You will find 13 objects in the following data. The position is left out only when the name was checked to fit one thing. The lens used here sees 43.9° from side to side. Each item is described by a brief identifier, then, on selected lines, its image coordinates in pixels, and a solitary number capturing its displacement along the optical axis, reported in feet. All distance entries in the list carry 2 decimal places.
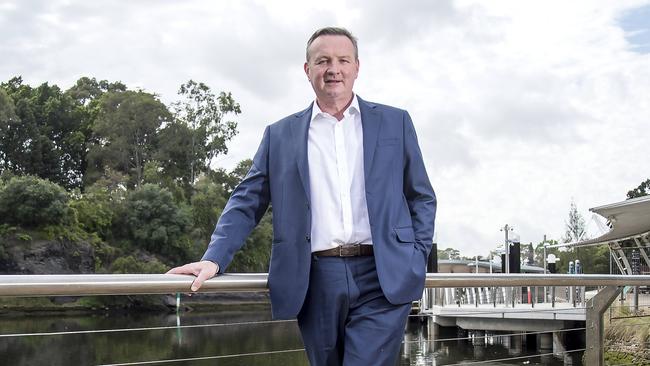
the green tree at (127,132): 148.25
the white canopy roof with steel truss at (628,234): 54.49
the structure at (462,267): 125.53
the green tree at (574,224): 188.35
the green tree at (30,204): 110.93
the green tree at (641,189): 193.36
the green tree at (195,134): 149.18
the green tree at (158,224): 122.72
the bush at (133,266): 112.78
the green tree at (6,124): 137.49
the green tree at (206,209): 132.57
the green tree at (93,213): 119.03
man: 6.51
